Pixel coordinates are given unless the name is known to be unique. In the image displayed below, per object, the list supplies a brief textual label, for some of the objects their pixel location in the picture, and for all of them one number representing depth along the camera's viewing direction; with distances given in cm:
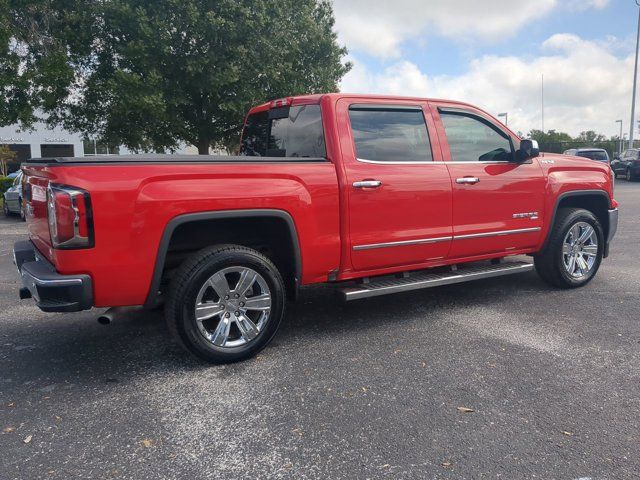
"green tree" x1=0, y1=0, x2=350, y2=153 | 1497
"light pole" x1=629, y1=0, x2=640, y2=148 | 3284
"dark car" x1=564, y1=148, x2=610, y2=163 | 2641
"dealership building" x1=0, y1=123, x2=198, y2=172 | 4053
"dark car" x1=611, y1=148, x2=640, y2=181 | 2712
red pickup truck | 326
